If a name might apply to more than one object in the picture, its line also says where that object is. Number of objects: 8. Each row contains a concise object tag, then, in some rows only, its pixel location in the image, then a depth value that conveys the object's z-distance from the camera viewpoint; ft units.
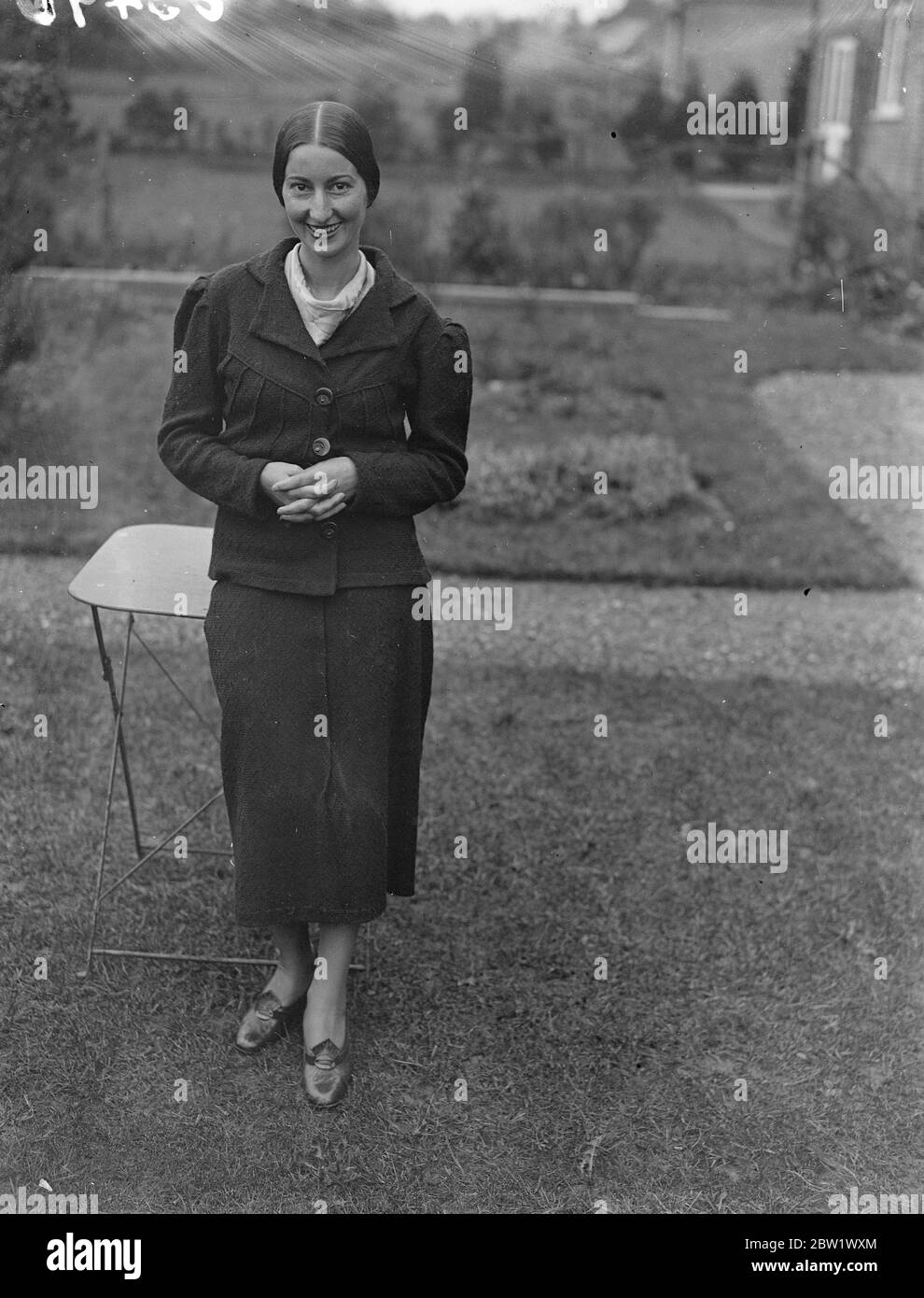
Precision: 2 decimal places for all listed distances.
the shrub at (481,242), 39.68
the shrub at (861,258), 42.42
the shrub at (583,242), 41.45
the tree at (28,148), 19.38
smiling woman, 10.52
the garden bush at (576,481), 26.91
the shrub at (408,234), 38.04
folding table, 12.05
